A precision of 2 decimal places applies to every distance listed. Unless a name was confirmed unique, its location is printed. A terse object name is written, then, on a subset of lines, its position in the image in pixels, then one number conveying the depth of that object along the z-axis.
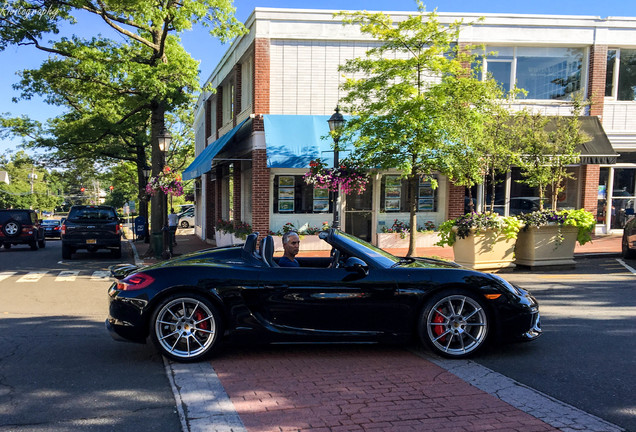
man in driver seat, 5.50
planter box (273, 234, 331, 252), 15.80
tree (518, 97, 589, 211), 11.70
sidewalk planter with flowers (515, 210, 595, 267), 11.32
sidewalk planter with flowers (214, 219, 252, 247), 16.88
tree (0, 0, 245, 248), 15.05
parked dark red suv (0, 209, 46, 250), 20.39
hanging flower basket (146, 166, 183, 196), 16.16
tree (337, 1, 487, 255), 10.76
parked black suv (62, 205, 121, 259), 16.45
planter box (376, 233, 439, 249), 16.67
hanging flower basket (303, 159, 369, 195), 11.74
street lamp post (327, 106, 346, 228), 11.27
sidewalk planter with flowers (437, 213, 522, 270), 10.94
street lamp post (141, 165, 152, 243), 23.77
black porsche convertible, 4.91
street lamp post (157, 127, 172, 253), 15.77
